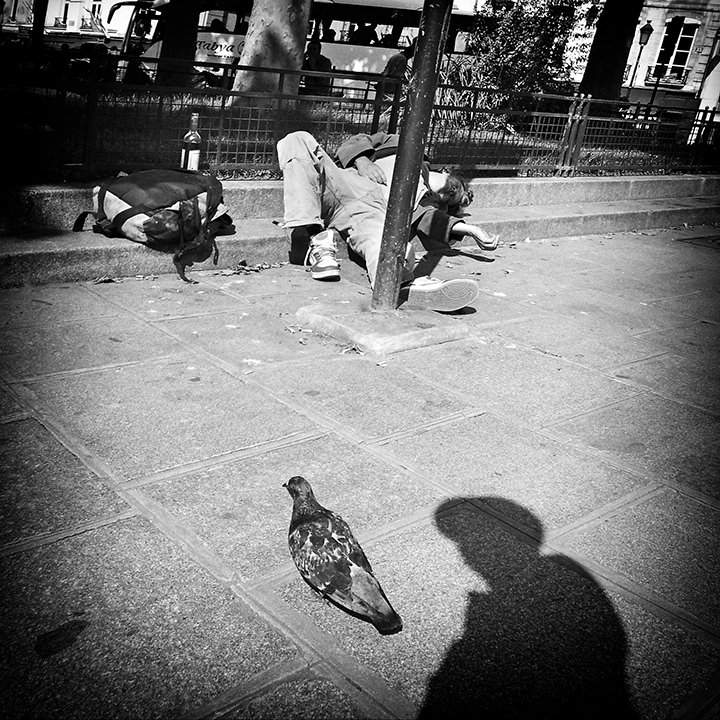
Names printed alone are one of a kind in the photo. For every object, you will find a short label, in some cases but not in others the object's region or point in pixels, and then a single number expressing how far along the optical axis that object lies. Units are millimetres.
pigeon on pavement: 2395
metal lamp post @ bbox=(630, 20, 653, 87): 32991
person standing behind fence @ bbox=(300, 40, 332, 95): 15302
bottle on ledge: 6707
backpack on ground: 5832
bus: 20562
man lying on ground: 6438
